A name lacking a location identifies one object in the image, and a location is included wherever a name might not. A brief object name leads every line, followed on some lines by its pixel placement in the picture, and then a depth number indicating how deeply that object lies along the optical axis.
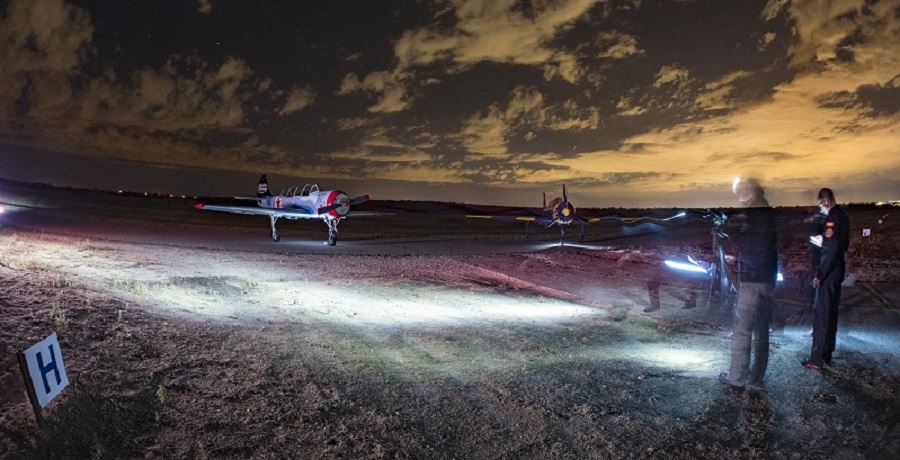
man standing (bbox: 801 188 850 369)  6.63
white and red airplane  27.28
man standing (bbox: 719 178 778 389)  5.97
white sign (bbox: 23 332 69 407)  4.43
